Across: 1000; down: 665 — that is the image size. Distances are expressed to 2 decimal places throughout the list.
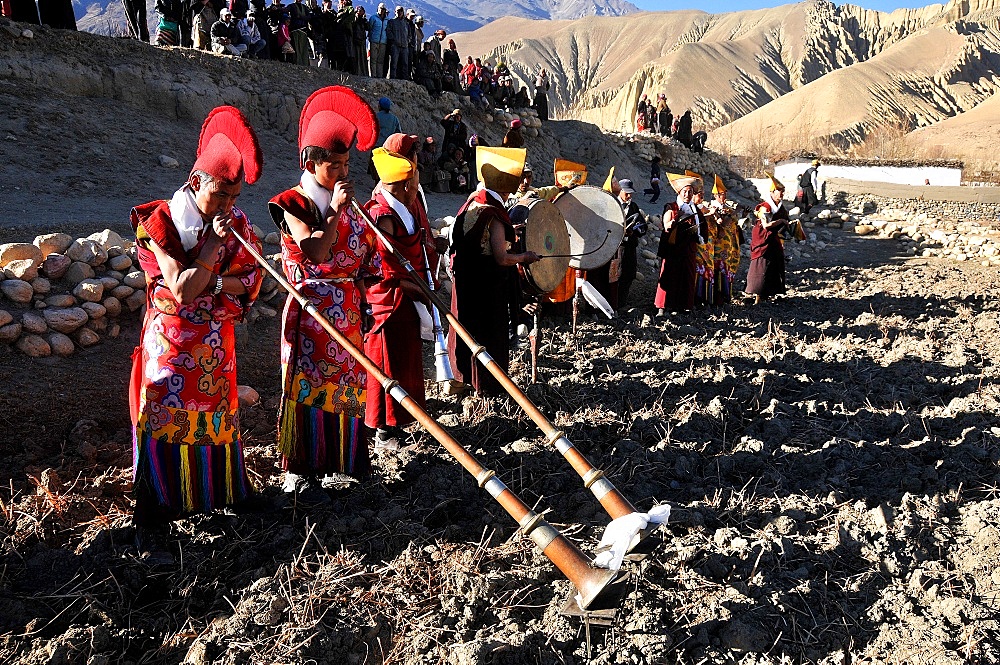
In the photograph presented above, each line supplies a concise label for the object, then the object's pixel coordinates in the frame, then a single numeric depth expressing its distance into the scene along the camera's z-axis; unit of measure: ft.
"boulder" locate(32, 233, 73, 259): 16.69
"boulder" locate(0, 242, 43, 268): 16.01
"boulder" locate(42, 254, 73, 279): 16.55
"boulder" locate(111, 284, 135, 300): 17.03
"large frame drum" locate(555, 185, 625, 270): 18.83
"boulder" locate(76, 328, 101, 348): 16.03
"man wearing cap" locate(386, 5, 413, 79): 52.60
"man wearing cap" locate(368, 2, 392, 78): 51.55
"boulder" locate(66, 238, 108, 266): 17.01
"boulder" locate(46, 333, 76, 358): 15.56
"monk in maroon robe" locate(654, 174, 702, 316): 26.41
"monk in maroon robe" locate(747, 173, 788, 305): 28.81
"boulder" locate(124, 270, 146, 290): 17.31
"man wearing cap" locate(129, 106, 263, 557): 9.51
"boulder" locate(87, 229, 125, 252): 17.94
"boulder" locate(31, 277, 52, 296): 16.08
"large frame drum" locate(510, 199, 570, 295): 16.93
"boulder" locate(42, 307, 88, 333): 15.72
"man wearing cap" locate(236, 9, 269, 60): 45.37
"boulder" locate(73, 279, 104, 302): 16.44
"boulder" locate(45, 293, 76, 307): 16.07
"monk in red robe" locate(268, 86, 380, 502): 11.02
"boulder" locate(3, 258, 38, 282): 15.90
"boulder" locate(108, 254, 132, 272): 17.57
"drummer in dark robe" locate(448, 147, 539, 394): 14.88
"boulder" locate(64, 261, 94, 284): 16.83
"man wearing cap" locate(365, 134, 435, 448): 13.12
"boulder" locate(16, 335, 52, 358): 15.14
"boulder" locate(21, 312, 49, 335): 15.29
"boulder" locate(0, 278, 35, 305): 15.64
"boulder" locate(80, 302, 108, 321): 16.31
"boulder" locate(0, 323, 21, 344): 15.01
